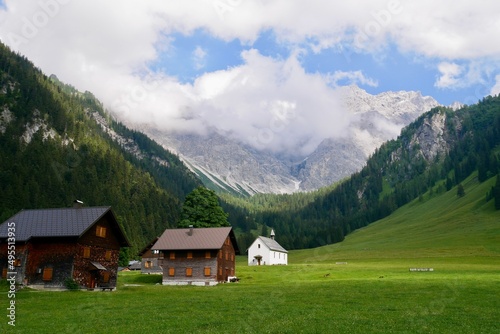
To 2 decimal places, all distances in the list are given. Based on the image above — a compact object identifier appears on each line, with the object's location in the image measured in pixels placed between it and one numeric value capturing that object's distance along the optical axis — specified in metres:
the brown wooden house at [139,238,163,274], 105.34
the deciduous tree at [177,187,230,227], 98.06
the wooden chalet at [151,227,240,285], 73.12
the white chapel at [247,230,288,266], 132.50
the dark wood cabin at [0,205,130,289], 54.53
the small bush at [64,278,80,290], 53.69
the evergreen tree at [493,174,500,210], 163.54
